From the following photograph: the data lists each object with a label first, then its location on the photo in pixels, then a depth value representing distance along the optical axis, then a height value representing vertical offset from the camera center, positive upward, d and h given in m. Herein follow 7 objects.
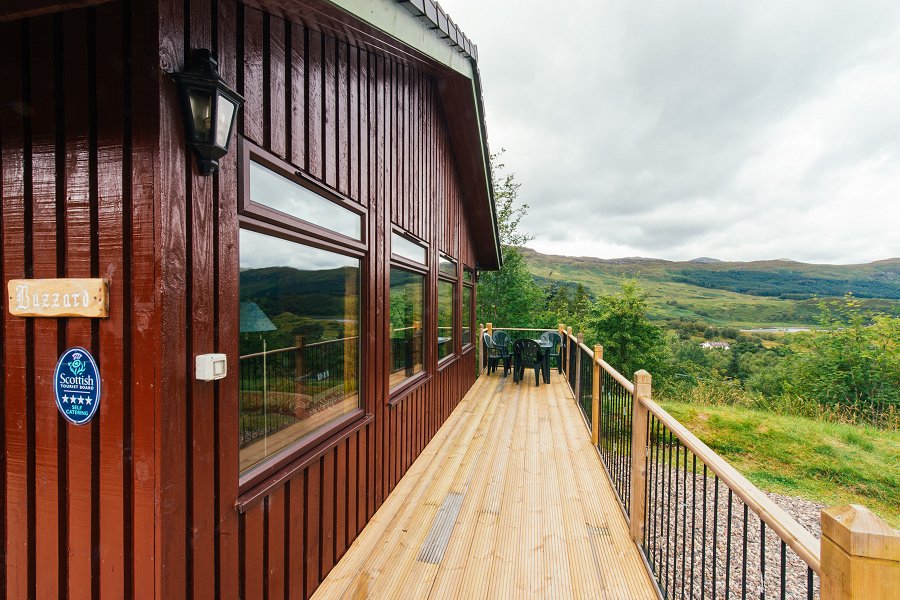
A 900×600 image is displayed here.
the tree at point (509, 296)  12.86 +0.11
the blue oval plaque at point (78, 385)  1.26 -0.28
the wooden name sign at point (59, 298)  1.24 +0.02
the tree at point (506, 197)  17.19 +4.71
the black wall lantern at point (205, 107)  1.26 +0.66
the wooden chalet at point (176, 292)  1.22 +0.04
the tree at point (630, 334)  11.47 -1.13
